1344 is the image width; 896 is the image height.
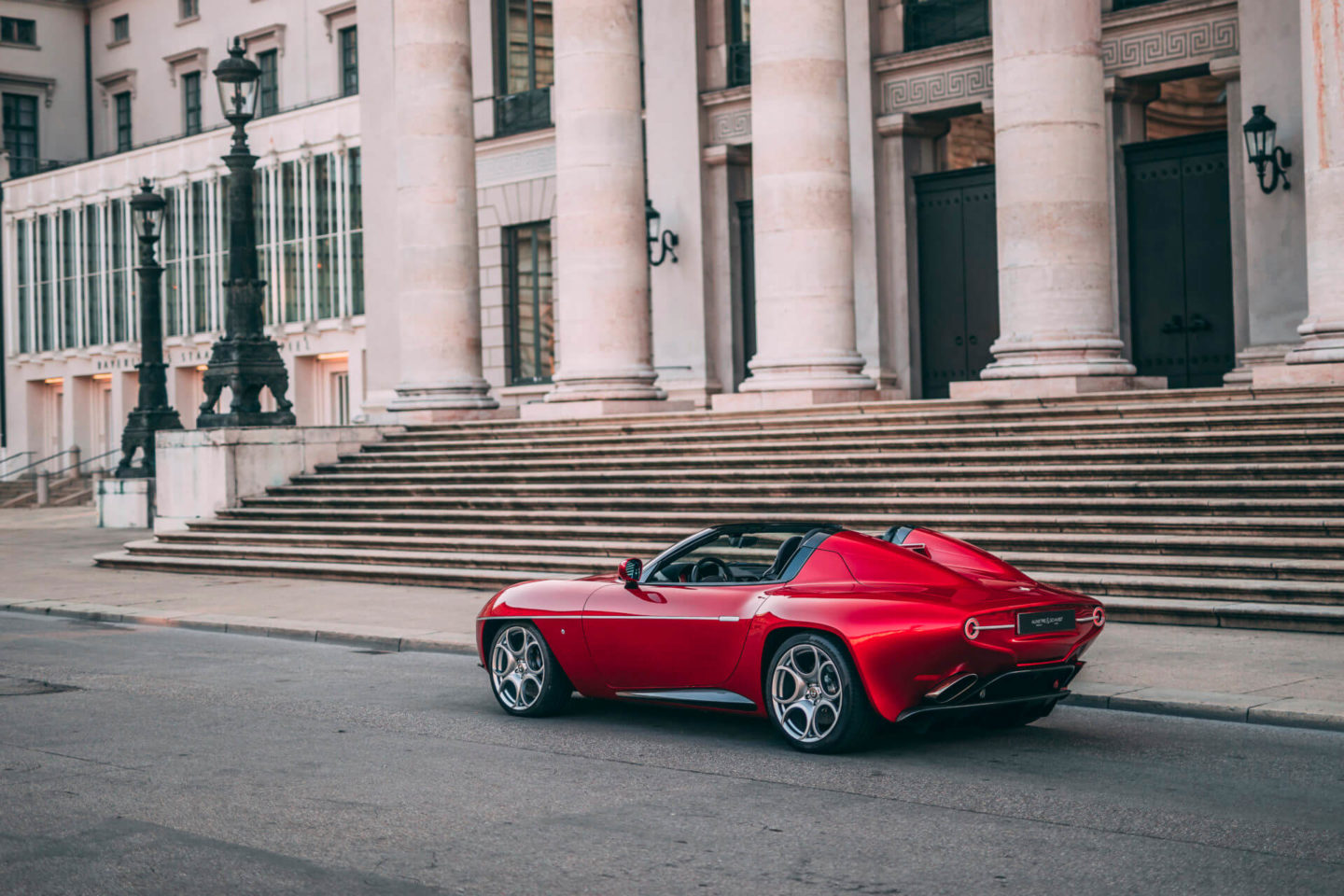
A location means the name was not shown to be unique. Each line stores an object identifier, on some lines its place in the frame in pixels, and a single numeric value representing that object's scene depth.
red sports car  7.67
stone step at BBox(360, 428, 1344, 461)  15.11
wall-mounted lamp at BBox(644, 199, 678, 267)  27.88
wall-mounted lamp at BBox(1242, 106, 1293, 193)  20.75
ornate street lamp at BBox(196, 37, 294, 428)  22.38
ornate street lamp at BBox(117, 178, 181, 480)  30.47
